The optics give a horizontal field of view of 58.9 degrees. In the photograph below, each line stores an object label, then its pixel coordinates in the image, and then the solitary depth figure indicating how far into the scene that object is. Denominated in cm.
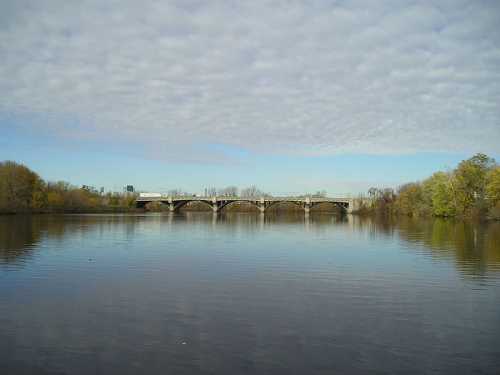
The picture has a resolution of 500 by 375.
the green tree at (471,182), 7938
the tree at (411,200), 10350
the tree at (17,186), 8840
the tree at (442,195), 8656
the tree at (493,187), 7069
